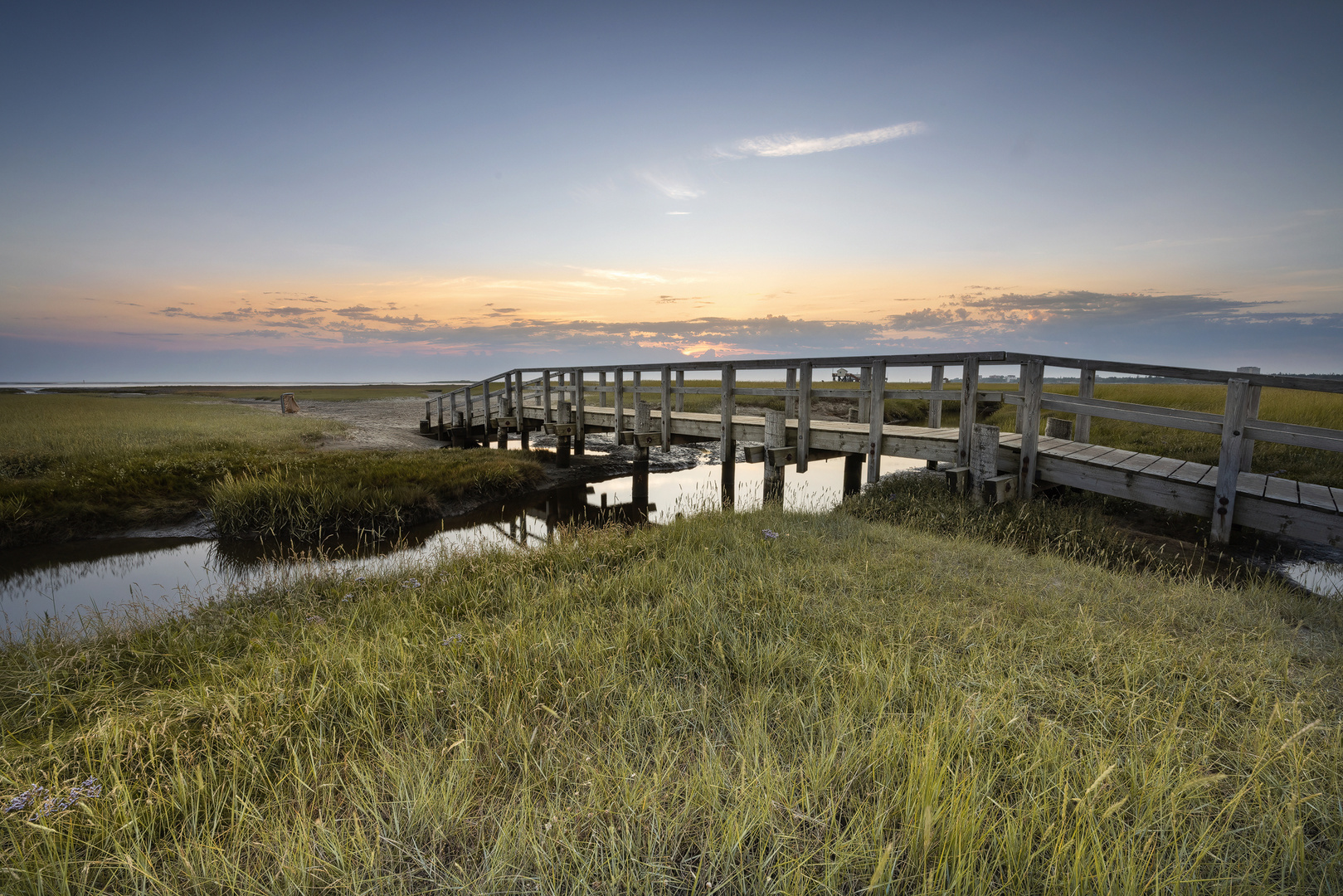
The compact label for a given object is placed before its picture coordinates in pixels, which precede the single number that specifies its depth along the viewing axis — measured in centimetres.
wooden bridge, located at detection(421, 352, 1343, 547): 600
